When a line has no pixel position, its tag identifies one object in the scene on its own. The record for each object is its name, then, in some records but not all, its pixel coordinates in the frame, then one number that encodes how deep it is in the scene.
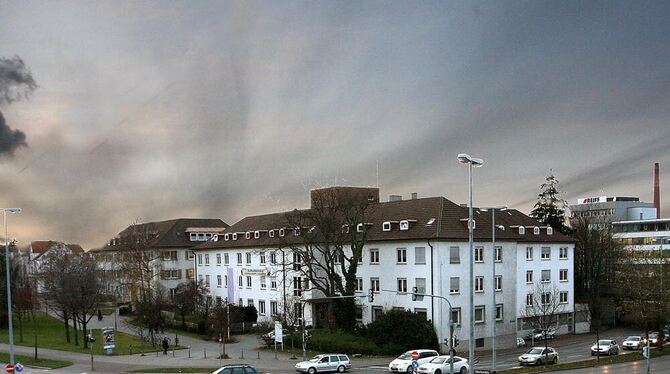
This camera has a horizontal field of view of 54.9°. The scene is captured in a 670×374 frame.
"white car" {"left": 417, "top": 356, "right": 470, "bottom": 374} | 43.38
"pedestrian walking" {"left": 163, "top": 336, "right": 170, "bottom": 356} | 57.45
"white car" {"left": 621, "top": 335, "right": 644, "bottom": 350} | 60.31
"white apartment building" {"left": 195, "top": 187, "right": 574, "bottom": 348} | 60.84
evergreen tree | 92.25
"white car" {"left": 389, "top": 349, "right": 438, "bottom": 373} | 45.50
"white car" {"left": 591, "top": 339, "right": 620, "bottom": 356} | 56.09
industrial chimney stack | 138.50
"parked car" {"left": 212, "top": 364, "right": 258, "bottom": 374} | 38.09
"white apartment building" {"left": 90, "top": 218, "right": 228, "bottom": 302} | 92.88
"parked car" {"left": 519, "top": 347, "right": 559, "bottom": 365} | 50.35
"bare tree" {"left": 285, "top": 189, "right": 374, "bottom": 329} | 63.31
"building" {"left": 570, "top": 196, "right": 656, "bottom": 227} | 138.12
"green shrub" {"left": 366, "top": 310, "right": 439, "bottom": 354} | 57.50
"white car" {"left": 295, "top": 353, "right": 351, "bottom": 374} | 46.03
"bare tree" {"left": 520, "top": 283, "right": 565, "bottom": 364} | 67.38
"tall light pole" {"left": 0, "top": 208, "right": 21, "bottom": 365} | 39.09
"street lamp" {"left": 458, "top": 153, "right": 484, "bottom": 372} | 26.25
